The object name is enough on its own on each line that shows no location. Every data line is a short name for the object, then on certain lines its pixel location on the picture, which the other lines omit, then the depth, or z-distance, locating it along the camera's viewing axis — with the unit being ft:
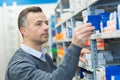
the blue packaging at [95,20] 7.68
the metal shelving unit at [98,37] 7.60
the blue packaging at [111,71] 6.80
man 6.33
